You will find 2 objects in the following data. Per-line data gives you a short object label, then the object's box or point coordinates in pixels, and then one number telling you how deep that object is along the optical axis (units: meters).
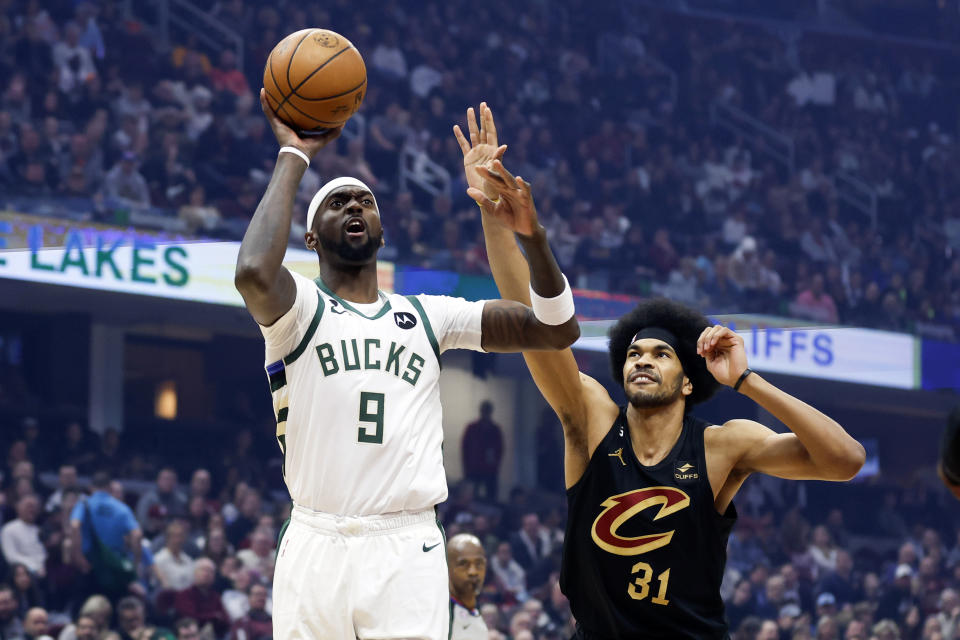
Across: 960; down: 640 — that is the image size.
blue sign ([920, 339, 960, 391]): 17.70
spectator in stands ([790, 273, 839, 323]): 16.49
